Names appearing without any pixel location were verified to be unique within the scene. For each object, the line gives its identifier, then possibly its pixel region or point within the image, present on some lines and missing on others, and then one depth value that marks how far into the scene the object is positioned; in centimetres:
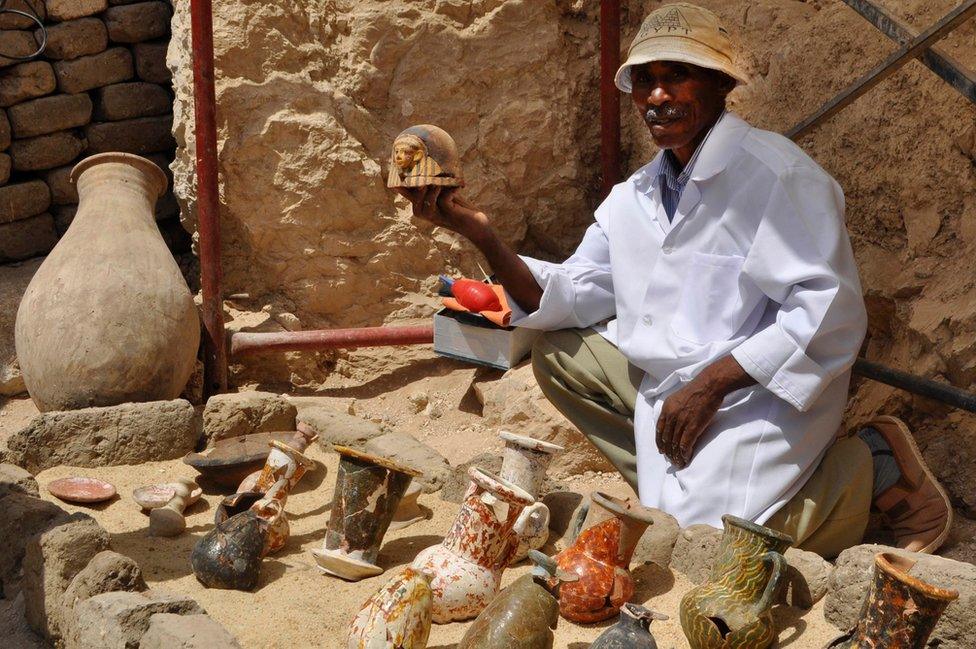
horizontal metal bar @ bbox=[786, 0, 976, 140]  385
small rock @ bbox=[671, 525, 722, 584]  350
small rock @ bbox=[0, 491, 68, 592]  376
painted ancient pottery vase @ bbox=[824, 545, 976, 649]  290
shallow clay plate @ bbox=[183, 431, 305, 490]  457
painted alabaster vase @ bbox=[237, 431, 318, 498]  399
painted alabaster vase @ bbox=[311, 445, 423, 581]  367
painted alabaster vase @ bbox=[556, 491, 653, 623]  330
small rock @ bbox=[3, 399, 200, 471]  484
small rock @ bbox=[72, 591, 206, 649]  299
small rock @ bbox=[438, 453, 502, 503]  434
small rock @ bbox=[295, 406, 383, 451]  497
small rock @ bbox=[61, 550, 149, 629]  326
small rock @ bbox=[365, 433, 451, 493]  451
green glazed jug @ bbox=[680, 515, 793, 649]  301
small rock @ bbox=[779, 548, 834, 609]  333
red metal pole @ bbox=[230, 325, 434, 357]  585
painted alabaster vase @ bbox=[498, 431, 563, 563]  366
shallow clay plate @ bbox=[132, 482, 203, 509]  432
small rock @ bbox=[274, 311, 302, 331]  633
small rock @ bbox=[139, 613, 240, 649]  283
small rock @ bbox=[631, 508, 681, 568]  362
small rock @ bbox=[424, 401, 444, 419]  591
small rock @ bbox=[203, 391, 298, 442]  519
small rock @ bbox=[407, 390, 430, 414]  598
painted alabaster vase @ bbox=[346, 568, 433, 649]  296
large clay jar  533
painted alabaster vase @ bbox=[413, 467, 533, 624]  334
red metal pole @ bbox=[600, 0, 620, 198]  558
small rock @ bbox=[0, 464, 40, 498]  415
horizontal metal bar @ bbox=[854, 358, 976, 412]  388
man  363
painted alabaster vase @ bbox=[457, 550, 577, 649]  285
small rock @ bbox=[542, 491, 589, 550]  398
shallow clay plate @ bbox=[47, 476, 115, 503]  442
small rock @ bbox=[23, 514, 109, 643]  341
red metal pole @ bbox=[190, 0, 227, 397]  570
